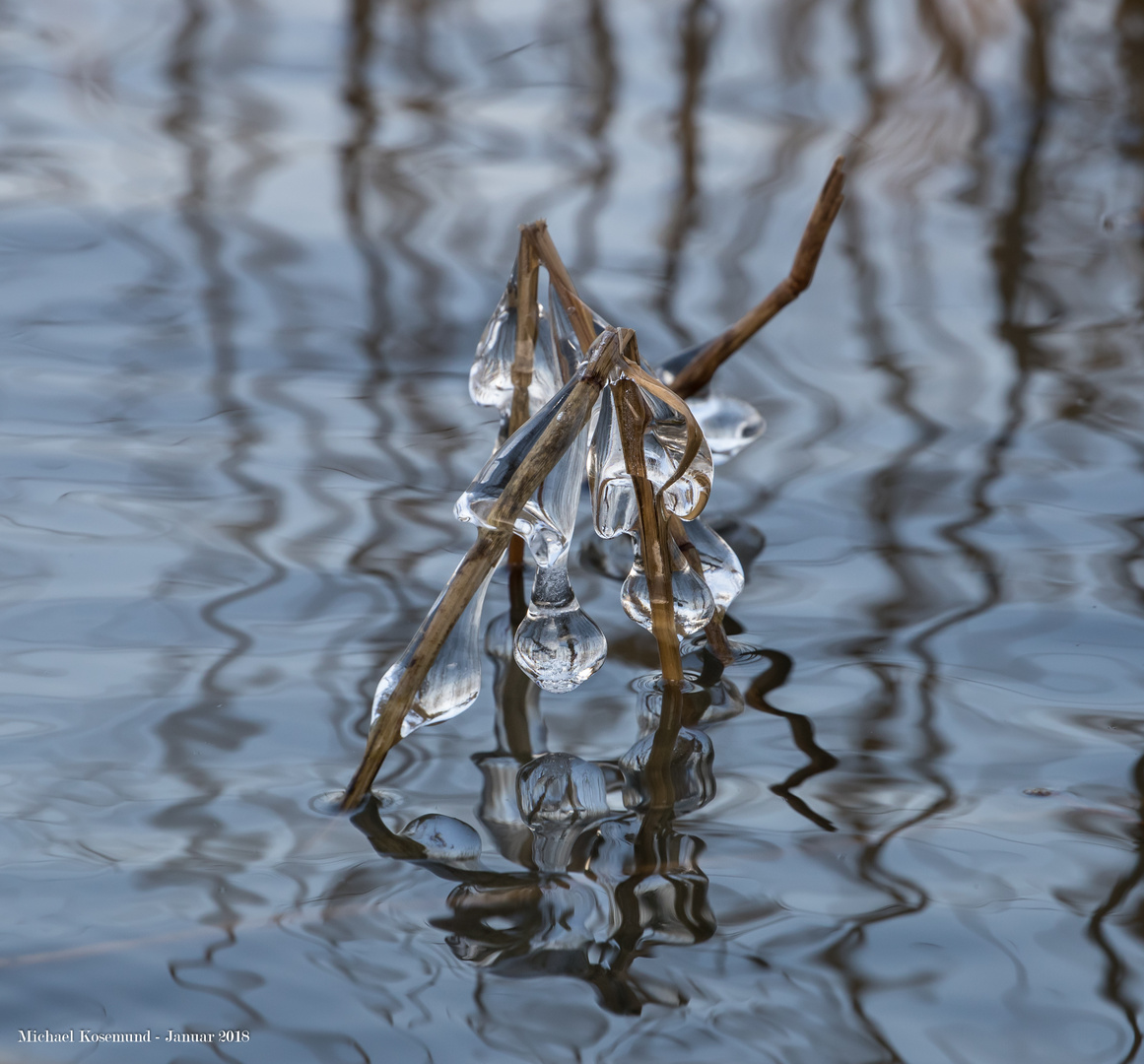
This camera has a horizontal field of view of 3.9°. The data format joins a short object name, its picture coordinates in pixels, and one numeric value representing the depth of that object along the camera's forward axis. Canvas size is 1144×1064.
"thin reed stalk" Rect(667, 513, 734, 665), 3.43
